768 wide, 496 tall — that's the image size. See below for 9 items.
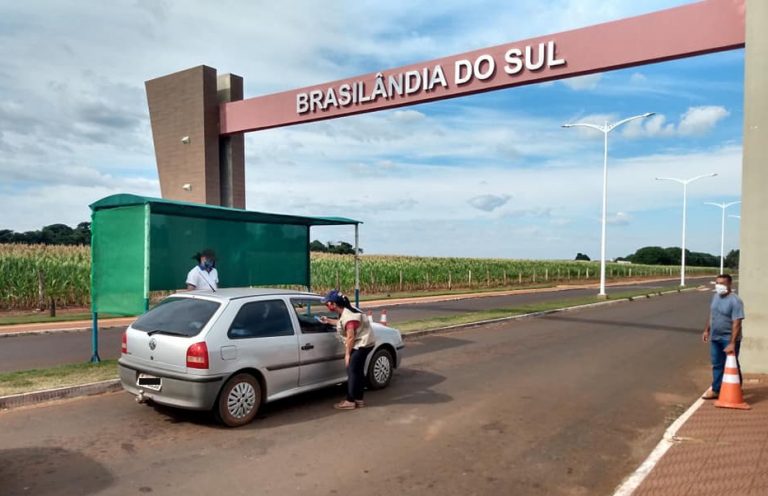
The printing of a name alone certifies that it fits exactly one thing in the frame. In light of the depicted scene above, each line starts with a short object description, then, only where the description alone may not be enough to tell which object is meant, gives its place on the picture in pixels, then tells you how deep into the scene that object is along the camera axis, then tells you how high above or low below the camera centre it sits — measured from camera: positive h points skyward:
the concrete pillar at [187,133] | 15.37 +2.81
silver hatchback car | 6.16 -1.29
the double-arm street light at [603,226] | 28.20 +0.82
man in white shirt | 9.75 -0.63
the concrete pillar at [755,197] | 9.64 +0.79
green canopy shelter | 9.34 -0.17
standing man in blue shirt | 7.85 -1.12
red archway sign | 10.77 +3.71
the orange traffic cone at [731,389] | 7.53 -1.88
